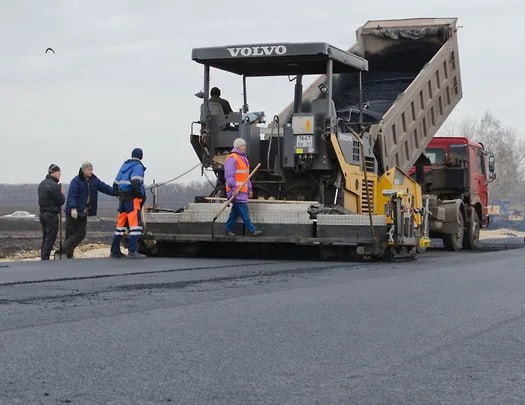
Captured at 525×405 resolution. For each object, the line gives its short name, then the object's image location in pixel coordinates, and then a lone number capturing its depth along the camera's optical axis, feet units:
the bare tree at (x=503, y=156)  241.76
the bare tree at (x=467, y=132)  231.42
